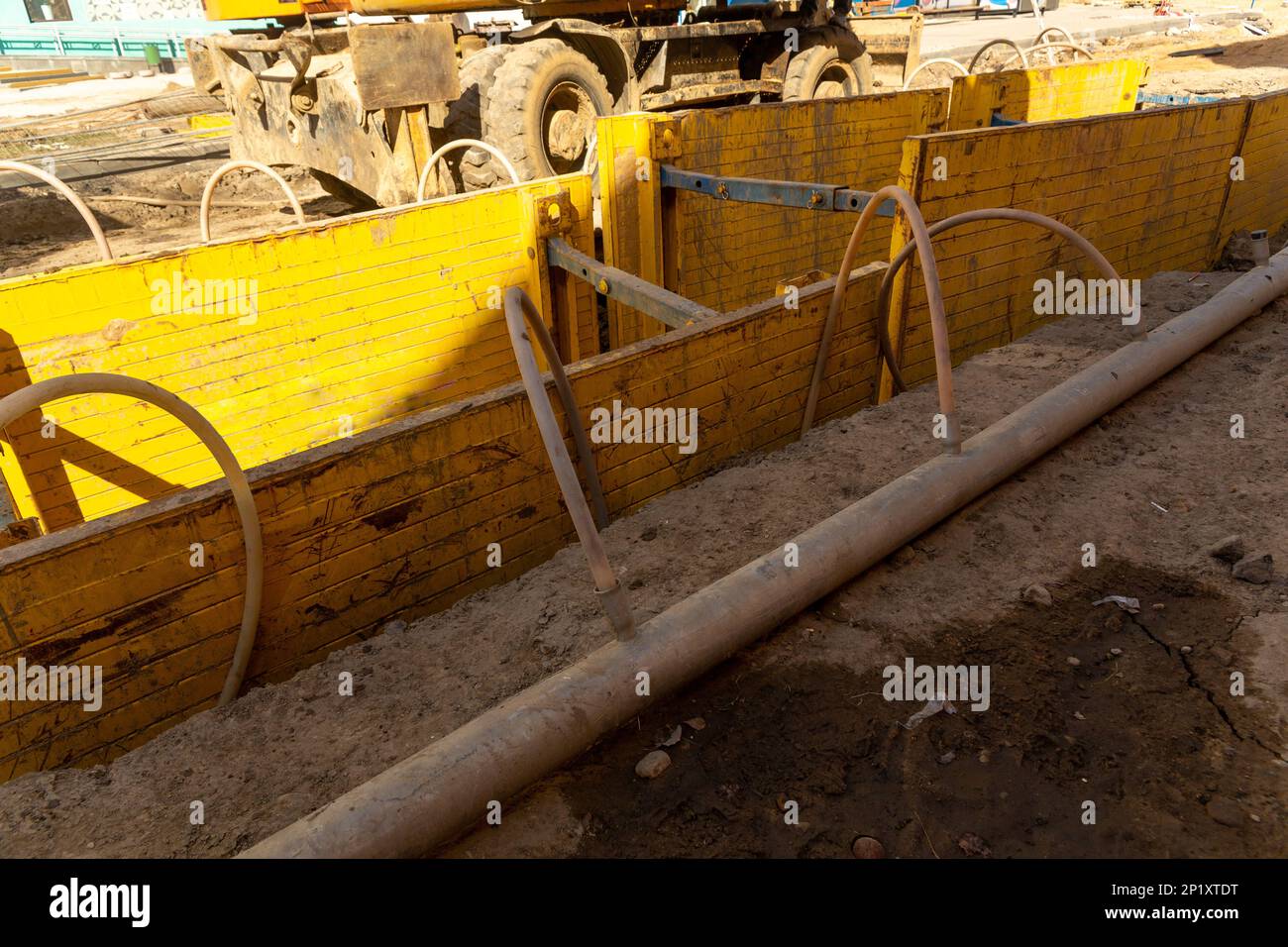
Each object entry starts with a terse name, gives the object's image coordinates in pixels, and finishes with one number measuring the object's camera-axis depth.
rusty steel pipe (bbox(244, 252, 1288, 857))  1.91
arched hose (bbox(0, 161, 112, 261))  4.95
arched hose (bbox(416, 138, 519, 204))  5.99
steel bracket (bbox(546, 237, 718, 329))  3.96
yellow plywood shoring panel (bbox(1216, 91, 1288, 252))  7.28
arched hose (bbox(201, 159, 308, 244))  5.45
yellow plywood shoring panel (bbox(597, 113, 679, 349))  5.47
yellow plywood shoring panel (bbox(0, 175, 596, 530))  4.07
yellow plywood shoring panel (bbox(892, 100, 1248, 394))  4.76
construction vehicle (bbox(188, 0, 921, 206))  6.82
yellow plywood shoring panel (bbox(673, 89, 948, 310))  6.12
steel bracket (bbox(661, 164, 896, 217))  4.22
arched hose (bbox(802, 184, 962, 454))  3.20
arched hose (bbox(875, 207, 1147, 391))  3.69
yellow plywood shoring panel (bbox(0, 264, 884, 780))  2.48
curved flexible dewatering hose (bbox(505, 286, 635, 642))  2.21
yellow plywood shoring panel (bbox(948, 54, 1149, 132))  8.34
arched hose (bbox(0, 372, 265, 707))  2.18
